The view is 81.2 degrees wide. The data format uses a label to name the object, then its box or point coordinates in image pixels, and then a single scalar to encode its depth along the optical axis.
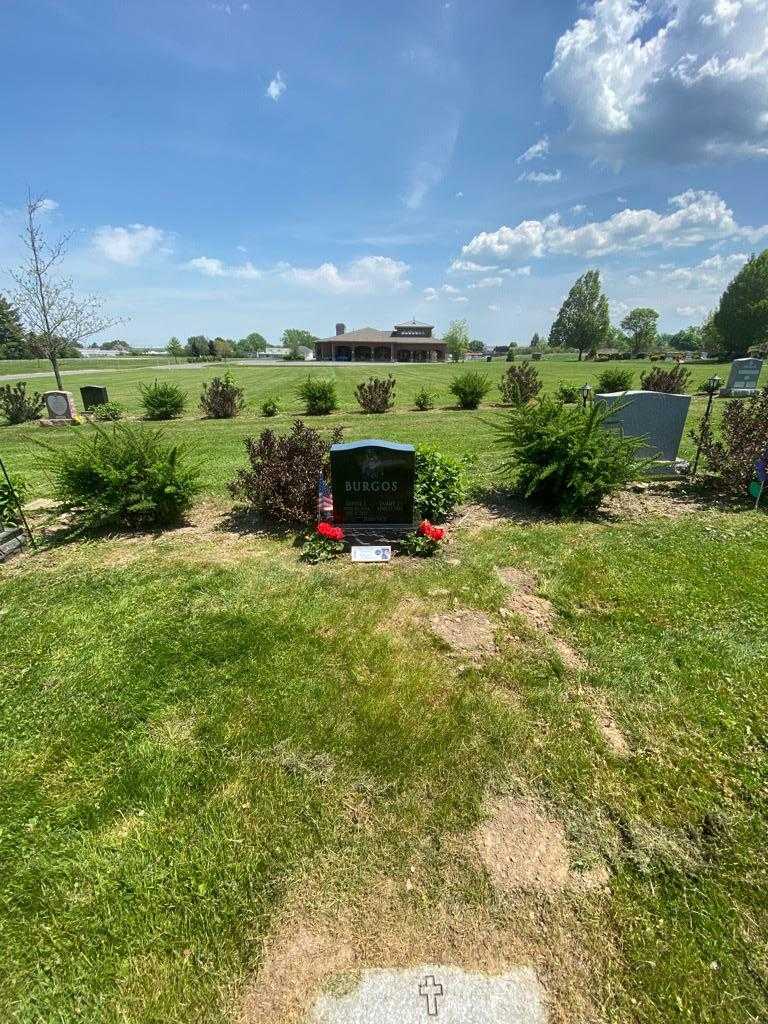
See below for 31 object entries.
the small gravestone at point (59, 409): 14.70
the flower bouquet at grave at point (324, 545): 4.88
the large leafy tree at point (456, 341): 85.94
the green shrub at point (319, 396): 15.88
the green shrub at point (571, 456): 5.79
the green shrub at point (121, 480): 5.52
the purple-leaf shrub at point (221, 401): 15.79
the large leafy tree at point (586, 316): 78.19
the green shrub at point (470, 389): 16.41
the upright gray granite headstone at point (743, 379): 18.83
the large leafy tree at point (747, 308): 50.19
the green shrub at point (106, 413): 15.44
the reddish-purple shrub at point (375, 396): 16.05
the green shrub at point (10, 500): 5.25
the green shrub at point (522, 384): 16.67
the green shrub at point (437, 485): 5.71
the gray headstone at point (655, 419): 7.12
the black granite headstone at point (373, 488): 5.03
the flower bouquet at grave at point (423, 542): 4.94
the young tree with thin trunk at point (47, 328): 16.70
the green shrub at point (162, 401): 15.98
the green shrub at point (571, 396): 14.96
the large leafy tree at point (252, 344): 137.69
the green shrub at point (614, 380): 17.67
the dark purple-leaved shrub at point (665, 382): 16.19
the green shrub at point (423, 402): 16.62
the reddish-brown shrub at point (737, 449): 6.18
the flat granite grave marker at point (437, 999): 1.66
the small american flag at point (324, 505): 5.49
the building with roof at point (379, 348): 77.00
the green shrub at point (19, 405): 15.45
